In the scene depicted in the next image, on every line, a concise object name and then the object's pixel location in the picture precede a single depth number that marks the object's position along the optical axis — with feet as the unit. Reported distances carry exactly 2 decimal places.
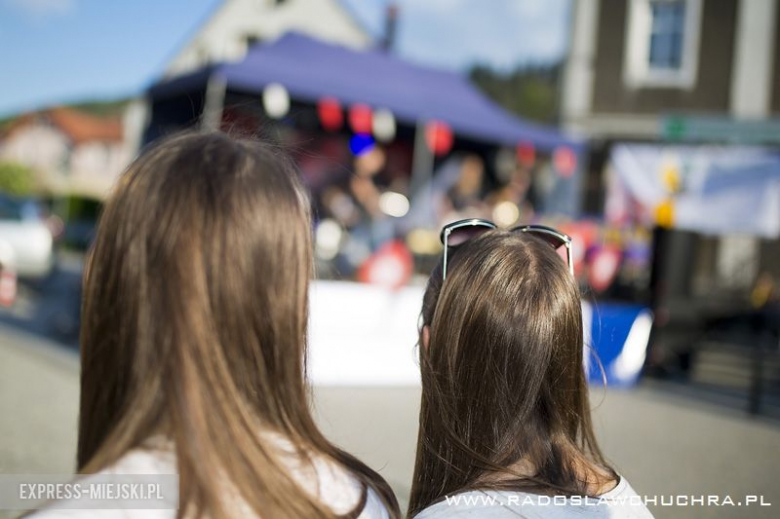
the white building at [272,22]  101.71
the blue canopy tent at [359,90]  26.45
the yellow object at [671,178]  28.35
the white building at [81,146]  173.67
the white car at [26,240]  39.86
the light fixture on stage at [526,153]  35.13
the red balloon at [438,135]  32.31
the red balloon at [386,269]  24.04
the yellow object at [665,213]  28.45
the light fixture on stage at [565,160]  36.29
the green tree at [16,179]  171.83
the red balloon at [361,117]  29.92
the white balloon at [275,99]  26.81
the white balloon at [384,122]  30.68
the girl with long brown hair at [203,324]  2.96
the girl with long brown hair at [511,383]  4.35
